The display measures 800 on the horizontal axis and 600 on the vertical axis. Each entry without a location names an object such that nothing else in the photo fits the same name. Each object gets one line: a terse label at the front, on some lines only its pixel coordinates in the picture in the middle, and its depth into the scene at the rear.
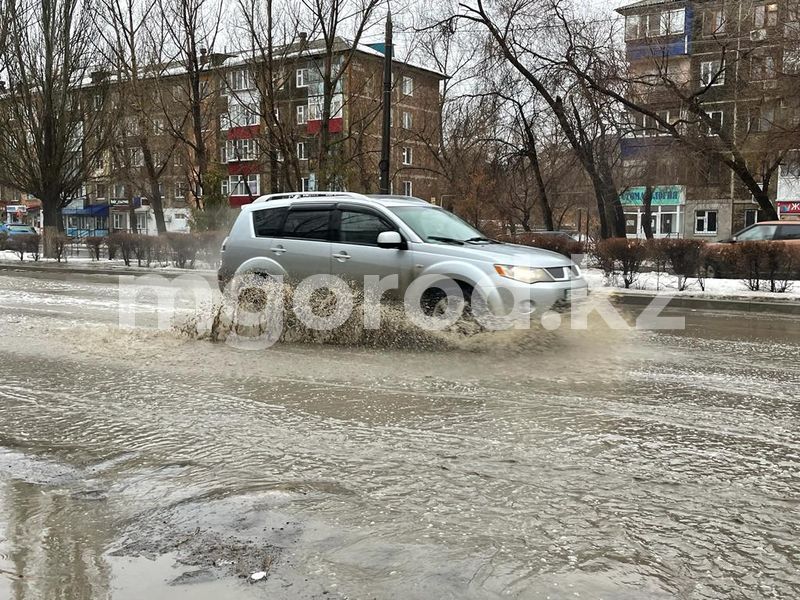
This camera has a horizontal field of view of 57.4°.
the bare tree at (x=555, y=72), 22.03
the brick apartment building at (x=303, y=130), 24.12
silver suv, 7.79
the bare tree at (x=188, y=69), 27.44
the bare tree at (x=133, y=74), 29.61
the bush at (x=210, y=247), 23.22
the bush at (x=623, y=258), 16.53
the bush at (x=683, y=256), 16.22
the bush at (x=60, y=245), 27.53
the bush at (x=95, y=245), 26.91
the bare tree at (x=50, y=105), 28.09
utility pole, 16.58
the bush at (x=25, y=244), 28.11
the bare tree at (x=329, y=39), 22.12
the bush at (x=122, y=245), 24.68
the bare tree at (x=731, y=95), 20.02
